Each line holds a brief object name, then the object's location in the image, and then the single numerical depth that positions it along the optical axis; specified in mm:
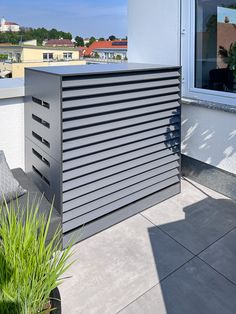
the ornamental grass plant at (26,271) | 1279
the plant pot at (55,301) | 1384
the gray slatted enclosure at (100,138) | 2197
